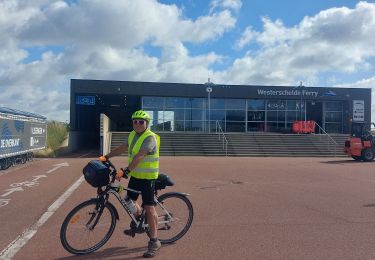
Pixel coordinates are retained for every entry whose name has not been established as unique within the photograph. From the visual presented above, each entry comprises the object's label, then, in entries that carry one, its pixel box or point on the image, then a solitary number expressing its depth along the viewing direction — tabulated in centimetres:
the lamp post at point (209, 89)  4198
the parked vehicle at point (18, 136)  1823
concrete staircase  3188
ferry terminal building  4209
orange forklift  2595
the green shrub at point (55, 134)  3269
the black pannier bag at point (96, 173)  560
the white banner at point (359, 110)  4492
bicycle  571
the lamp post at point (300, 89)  4351
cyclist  577
